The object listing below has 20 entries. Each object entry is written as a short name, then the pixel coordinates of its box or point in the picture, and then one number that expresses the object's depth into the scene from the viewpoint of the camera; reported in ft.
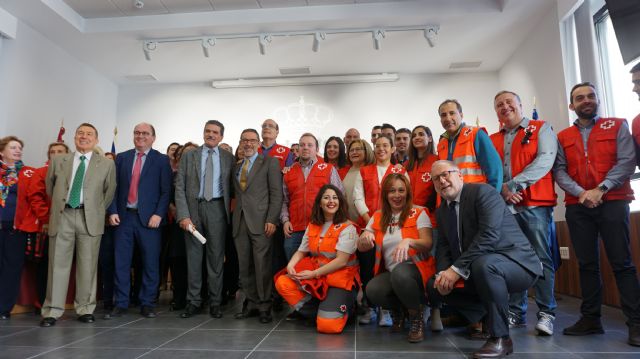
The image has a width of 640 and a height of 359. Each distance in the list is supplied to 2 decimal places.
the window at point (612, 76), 12.77
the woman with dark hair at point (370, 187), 10.26
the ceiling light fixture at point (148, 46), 18.88
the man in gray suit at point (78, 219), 10.61
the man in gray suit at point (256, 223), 10.59
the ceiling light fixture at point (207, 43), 18.57
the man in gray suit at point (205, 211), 11.04
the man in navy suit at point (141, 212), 11.20
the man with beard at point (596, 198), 7.83
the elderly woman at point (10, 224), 11.31
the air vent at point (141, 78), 23.39
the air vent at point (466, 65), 22.04
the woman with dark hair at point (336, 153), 12.53
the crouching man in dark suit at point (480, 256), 6.86
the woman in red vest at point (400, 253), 8.18
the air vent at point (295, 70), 22.41
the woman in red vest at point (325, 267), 9.19
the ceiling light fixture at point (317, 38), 18.34
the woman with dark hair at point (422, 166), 10.02
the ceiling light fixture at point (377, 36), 18.13
